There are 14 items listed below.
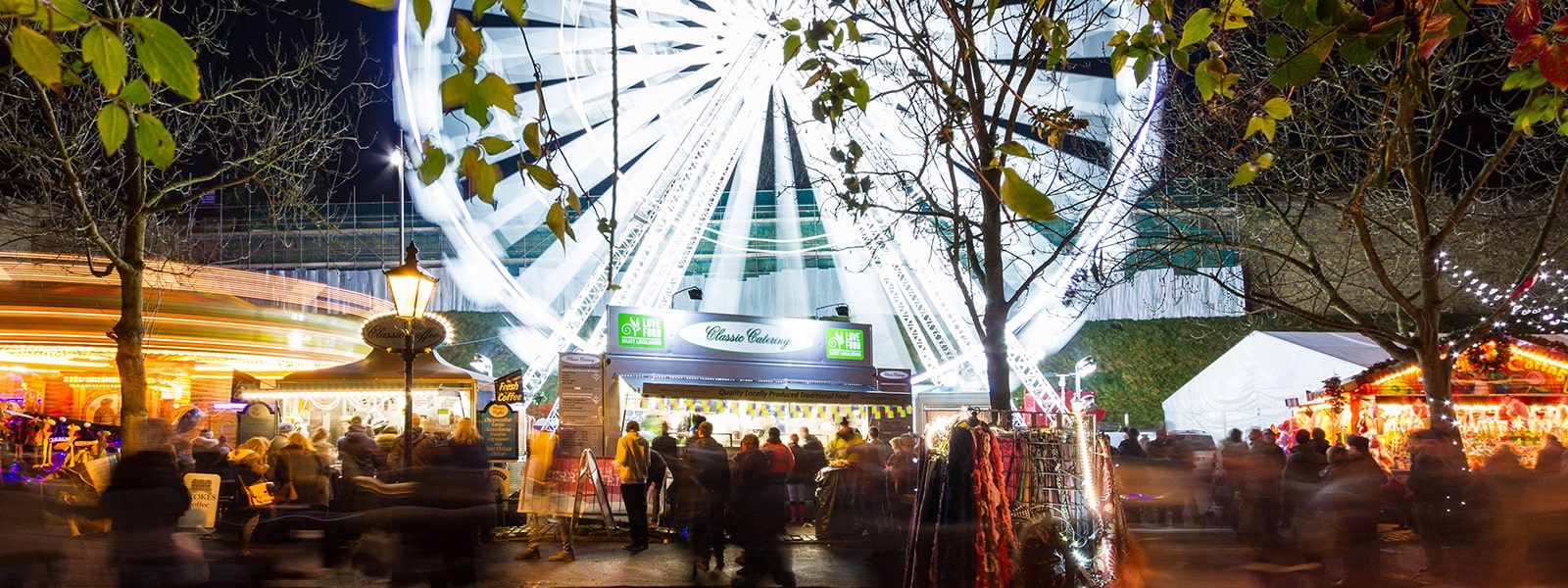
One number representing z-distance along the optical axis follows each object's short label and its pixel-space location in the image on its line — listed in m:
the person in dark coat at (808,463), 13.18
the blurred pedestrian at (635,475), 11.33
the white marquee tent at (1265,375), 17.55
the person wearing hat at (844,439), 13.75
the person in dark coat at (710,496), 9.26
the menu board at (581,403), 14.16
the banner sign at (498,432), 14.05
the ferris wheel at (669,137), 15.42
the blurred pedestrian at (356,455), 9.79
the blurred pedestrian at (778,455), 10.29
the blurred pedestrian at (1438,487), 7.28
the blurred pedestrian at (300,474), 10.24
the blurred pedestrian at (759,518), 8.21
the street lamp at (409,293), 8.60
